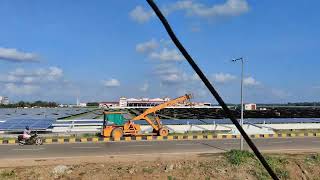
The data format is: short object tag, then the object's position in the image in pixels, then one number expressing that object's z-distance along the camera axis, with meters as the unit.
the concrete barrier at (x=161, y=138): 34.69
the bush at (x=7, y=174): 21.03
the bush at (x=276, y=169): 23.08
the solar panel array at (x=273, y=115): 86.75
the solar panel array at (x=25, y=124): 39.62
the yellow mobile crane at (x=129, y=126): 35.72
